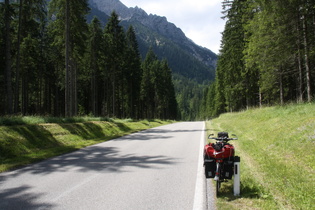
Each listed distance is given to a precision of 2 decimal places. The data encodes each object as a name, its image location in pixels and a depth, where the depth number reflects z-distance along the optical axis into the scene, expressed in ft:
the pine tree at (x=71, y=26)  69.51
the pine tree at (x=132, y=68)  138.71
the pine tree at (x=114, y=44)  115.65
